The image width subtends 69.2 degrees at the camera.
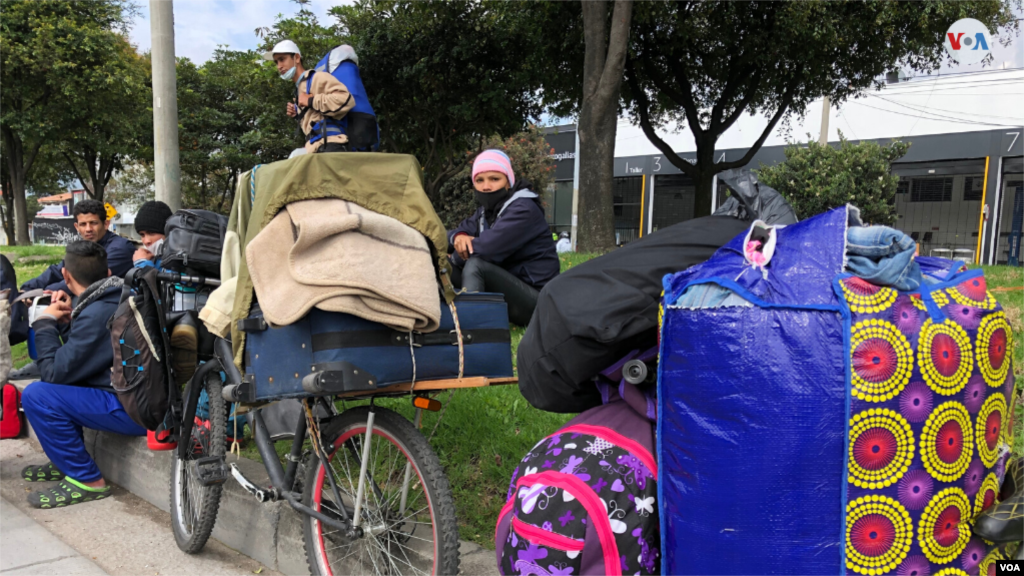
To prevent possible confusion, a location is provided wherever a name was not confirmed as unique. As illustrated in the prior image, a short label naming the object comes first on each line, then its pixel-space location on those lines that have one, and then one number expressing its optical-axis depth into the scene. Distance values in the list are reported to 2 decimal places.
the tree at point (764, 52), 11.88
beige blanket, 2.34
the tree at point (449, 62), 14.26
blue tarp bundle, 1.39
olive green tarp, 2.52
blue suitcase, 2.41
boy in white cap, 3.83
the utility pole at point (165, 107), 6.20
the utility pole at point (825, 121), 18.85
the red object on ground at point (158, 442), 4.13
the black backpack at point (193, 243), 3.63
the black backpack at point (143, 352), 3.62
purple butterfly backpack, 1.60
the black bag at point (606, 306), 1.70
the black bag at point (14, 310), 5.27
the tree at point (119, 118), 18.89
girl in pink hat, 4.42
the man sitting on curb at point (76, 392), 4.17
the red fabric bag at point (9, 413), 4.90
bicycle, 2.47
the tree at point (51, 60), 17.27
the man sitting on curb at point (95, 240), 5.88
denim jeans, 1.43
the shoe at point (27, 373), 6.10
